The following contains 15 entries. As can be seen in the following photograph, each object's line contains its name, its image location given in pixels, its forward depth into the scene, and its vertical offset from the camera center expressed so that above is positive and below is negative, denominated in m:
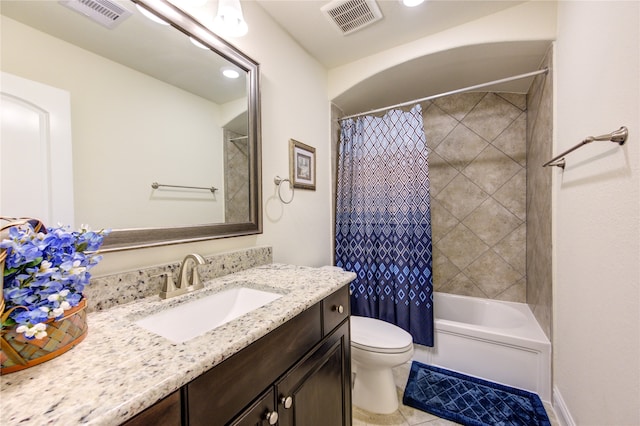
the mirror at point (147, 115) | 0.74 +0.37
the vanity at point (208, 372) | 0.39 -0.31
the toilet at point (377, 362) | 1.38 -0.87
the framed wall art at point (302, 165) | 1.61 +0.30
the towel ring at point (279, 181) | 1.50 +0.17
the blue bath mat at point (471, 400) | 1.35 -1.16
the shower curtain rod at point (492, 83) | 1.48 +0.77
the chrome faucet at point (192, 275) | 0.92 -0.25
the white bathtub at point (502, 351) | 1.51 -0.95
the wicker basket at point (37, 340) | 0.45 -0.25
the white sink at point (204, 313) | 0.79 -0.37
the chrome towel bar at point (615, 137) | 0.79 +0.23
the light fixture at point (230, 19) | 1.04 +0.82
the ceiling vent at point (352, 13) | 1.38 +1.14
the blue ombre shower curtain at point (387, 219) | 1.78 -0.09
